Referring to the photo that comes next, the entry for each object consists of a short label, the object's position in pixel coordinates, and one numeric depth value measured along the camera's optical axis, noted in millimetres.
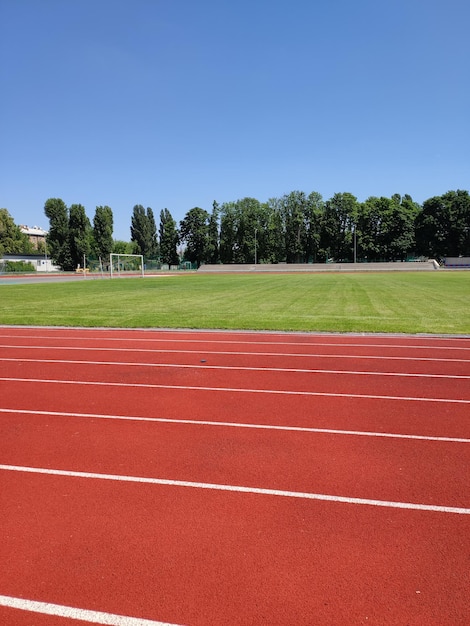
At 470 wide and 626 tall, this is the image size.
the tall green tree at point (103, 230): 80688
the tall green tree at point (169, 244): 93062
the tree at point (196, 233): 90562
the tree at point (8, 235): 73688
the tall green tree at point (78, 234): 78188
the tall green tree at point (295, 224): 86938
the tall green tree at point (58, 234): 79500
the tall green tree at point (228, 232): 90188
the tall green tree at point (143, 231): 94125
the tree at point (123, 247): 119000
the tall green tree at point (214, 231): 90875
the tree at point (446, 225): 79625
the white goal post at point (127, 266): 67231
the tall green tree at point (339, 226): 84688
